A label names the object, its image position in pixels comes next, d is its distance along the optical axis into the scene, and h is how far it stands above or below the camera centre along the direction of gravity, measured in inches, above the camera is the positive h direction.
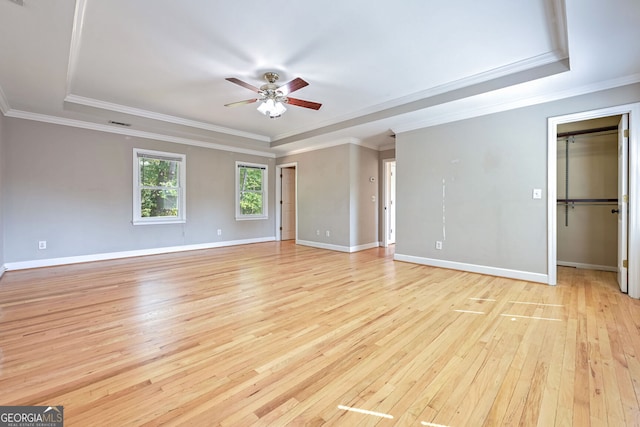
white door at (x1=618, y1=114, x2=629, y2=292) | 123.8 +9.2
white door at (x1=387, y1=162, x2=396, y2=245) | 275.6 +5.7
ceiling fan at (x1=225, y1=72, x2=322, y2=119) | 133.0 +57.8
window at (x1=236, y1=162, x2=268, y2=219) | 275.6 +21.7
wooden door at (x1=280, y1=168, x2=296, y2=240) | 311.0 +8.6
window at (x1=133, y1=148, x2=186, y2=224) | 214.1 +20.3
